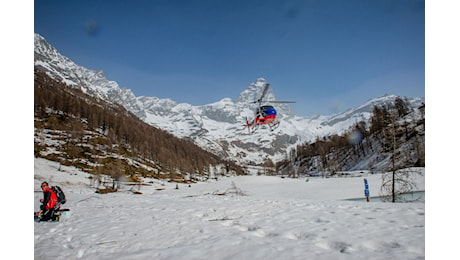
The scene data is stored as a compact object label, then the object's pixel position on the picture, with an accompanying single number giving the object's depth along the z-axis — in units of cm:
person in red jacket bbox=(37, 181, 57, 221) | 799
